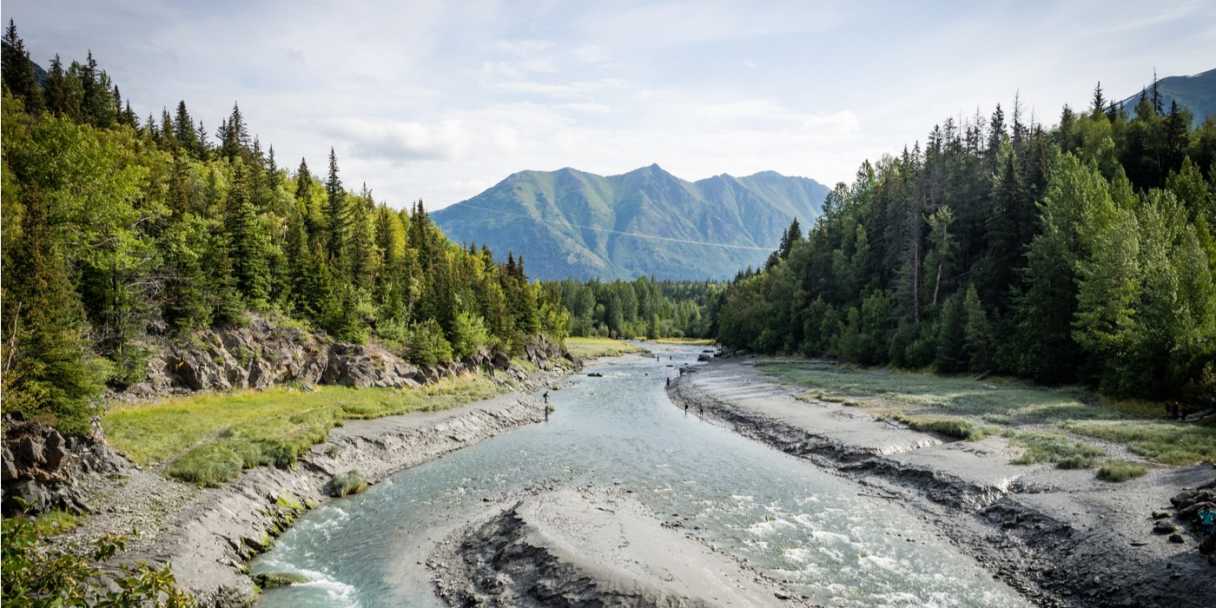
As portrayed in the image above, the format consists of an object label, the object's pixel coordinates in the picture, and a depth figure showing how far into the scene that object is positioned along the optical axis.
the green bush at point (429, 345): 70.31
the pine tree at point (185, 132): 94.76
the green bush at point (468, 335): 78.62
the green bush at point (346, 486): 34.94
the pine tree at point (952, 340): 74.62
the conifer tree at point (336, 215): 78.94
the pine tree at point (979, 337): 70.25
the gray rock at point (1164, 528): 22.58
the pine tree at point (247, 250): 57.79
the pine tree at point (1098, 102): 115.91
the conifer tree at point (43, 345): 23.84
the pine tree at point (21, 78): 72.12
